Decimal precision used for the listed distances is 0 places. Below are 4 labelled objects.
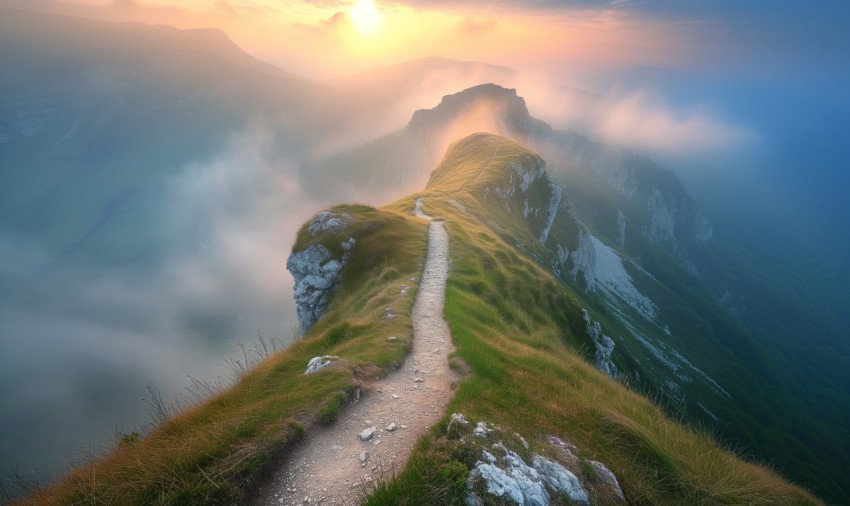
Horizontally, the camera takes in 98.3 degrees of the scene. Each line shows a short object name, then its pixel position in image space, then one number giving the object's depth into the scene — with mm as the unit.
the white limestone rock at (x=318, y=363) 14852
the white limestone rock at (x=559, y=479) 10164
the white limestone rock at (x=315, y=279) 34716
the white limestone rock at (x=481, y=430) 10812
